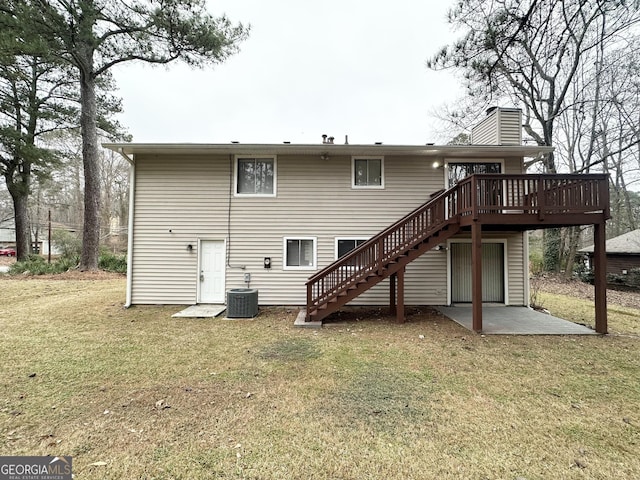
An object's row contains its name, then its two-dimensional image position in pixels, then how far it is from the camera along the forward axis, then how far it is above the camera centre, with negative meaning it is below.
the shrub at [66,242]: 18.98 +0.43
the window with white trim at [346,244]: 8.14 +0.14
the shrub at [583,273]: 14.66 -1.25
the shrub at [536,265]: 15.80 -0.88
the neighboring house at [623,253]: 15.32 -0.21
